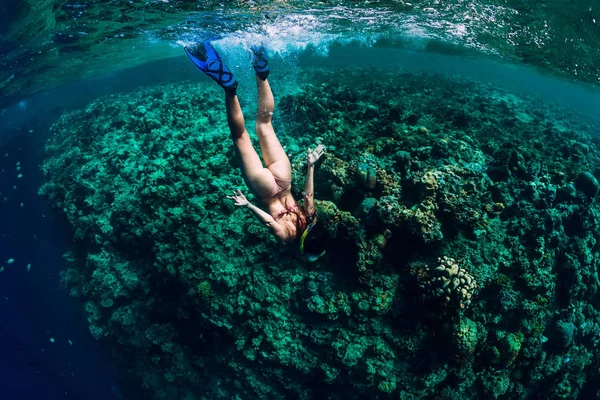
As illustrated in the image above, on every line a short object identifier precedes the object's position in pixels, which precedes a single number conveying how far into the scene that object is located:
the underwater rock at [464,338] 5.63
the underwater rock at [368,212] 6.21
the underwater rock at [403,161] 7.42
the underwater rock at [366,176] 6.74
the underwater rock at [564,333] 6.87
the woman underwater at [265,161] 4.47
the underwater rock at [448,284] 5.41
